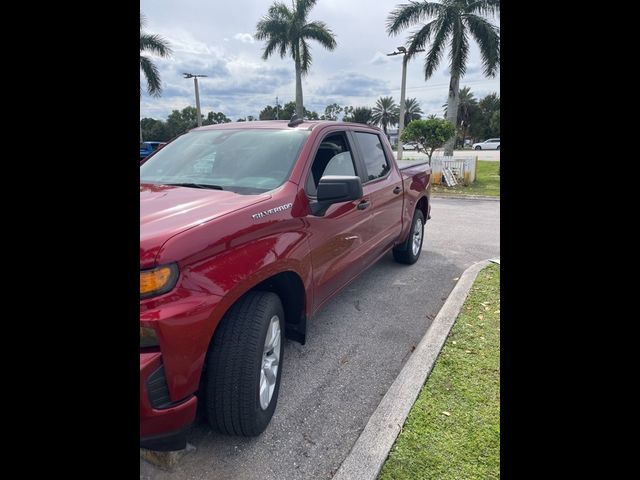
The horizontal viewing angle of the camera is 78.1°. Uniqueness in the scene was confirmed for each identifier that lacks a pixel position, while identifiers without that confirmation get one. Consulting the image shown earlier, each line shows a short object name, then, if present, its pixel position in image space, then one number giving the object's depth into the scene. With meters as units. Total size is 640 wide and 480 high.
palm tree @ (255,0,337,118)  22.58
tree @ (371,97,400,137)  66.88
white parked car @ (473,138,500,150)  49.75
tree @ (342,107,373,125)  57.59
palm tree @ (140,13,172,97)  20.50
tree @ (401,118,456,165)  15.90
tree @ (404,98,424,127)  63.42
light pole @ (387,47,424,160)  18.69
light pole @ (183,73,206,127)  25.99
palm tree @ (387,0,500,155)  17.00
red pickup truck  1.66
